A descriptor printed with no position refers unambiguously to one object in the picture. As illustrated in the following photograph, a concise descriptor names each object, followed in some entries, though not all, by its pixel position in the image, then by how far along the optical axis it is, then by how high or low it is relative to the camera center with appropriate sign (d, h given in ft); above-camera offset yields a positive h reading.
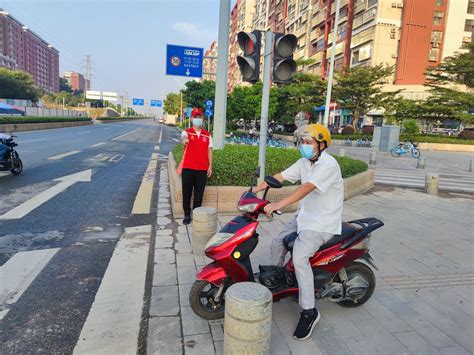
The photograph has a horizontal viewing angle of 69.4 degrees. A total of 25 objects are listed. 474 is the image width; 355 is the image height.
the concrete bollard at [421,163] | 48.26 -3.49
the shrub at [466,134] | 92.27 +1.74
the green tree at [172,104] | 272.10 +16.36
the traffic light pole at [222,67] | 25.27 +4.35
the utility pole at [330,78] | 64.64 +10.59
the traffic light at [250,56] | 15.66 +3.28
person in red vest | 16.62 -1.70
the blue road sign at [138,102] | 257.55 +14.25
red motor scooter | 8.66 -3.68
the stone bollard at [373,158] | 49.59 -3.28
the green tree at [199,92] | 136.36 +13.03
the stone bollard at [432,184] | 29.86 -3.97
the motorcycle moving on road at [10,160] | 27.20 -3.76
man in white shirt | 8.36 -1.95
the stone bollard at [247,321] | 6.68 -3.78
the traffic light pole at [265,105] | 15.86 +1.12
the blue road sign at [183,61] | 53.98 +9.92
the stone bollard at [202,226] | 13.26 -3.90
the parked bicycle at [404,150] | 65.92 -2.53
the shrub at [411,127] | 96.78 +2.88
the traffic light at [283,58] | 15.36 +3.22
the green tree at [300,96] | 104.27 +10.77
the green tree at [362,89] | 95.40 +12.48
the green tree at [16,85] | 196.85 +16.85
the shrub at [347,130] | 104.27 +1.08
